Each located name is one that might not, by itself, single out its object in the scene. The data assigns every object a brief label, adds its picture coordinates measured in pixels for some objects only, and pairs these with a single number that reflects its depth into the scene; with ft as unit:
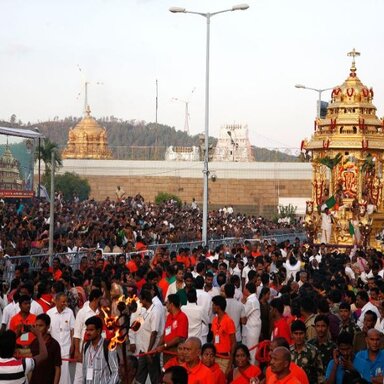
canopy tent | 132.16
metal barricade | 70.59
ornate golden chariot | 124.98
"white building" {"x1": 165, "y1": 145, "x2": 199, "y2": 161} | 296.92
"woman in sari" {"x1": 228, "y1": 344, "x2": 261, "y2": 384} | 35.55
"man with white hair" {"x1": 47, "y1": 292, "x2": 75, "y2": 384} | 46.37
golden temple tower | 314.96
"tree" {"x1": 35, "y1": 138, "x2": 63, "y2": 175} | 203.58
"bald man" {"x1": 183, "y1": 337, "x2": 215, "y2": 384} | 33.92
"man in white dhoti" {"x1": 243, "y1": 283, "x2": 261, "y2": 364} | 51.21
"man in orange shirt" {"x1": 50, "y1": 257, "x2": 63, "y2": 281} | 61.32
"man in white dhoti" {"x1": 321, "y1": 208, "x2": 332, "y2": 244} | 123.95
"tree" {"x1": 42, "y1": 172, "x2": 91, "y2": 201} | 251.82
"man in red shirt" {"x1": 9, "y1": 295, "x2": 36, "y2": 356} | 44.39
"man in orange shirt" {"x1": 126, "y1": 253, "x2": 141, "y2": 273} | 69.79
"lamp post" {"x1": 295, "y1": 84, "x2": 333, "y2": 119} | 163.08
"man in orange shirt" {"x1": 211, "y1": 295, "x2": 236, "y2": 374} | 44.10
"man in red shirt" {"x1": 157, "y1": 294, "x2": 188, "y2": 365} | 46.01
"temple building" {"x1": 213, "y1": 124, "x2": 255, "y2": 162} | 327.06
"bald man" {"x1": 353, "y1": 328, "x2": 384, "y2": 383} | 35.73
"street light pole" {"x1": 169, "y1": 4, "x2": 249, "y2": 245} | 110.93
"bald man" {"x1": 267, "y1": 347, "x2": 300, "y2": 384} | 31.50
